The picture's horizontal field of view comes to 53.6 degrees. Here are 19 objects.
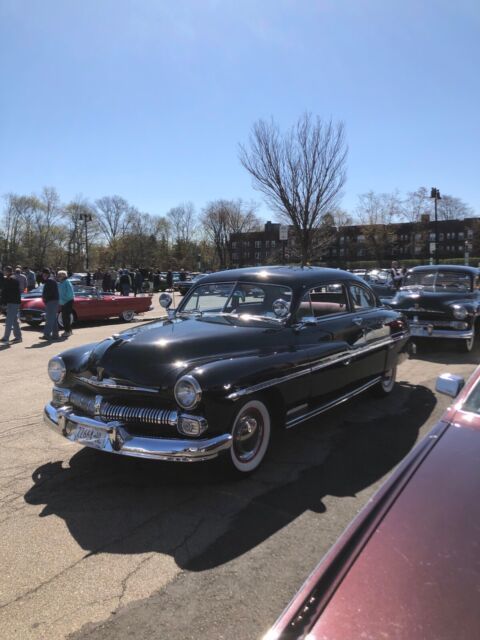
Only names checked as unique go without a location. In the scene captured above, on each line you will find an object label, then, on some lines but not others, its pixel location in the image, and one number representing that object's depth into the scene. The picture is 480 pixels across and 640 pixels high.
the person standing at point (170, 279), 31.18
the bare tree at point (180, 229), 92.25
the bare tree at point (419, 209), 59.92
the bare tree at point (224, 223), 78.00
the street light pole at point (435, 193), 34.19
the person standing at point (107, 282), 23.28
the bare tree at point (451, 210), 87.00
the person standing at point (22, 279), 18.10
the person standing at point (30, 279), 21.42
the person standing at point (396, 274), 11.69
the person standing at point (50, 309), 11.71
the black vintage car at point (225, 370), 3.48
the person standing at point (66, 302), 12.62
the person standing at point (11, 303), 11.32
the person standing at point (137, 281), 25.13
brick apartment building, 64.50
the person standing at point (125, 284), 21.20
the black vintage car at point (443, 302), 9.20
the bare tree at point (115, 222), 88.31
